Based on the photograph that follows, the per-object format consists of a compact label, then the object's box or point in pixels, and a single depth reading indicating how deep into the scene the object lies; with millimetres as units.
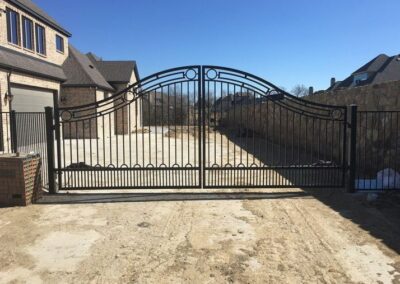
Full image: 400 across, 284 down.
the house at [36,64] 16422
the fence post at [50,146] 7859
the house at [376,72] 39969
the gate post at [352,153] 7836
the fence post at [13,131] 8333
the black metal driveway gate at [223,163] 8055
